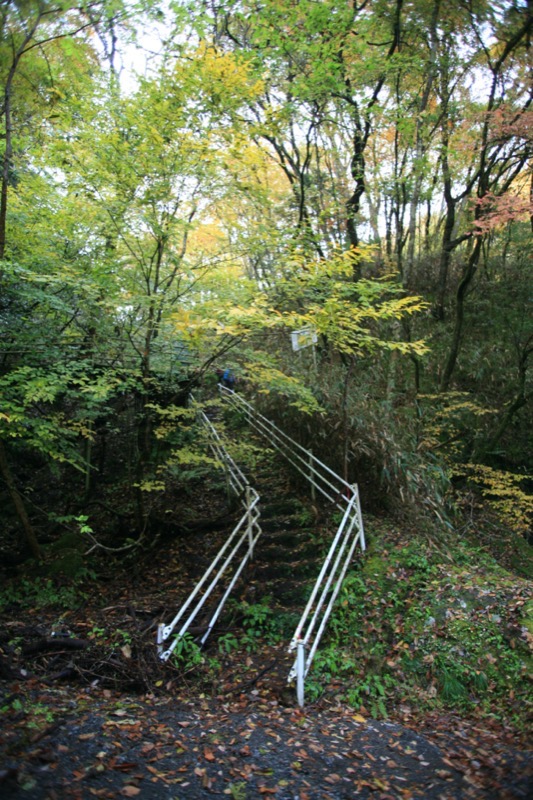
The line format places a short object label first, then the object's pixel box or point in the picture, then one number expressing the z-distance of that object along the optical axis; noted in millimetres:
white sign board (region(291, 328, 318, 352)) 5923
